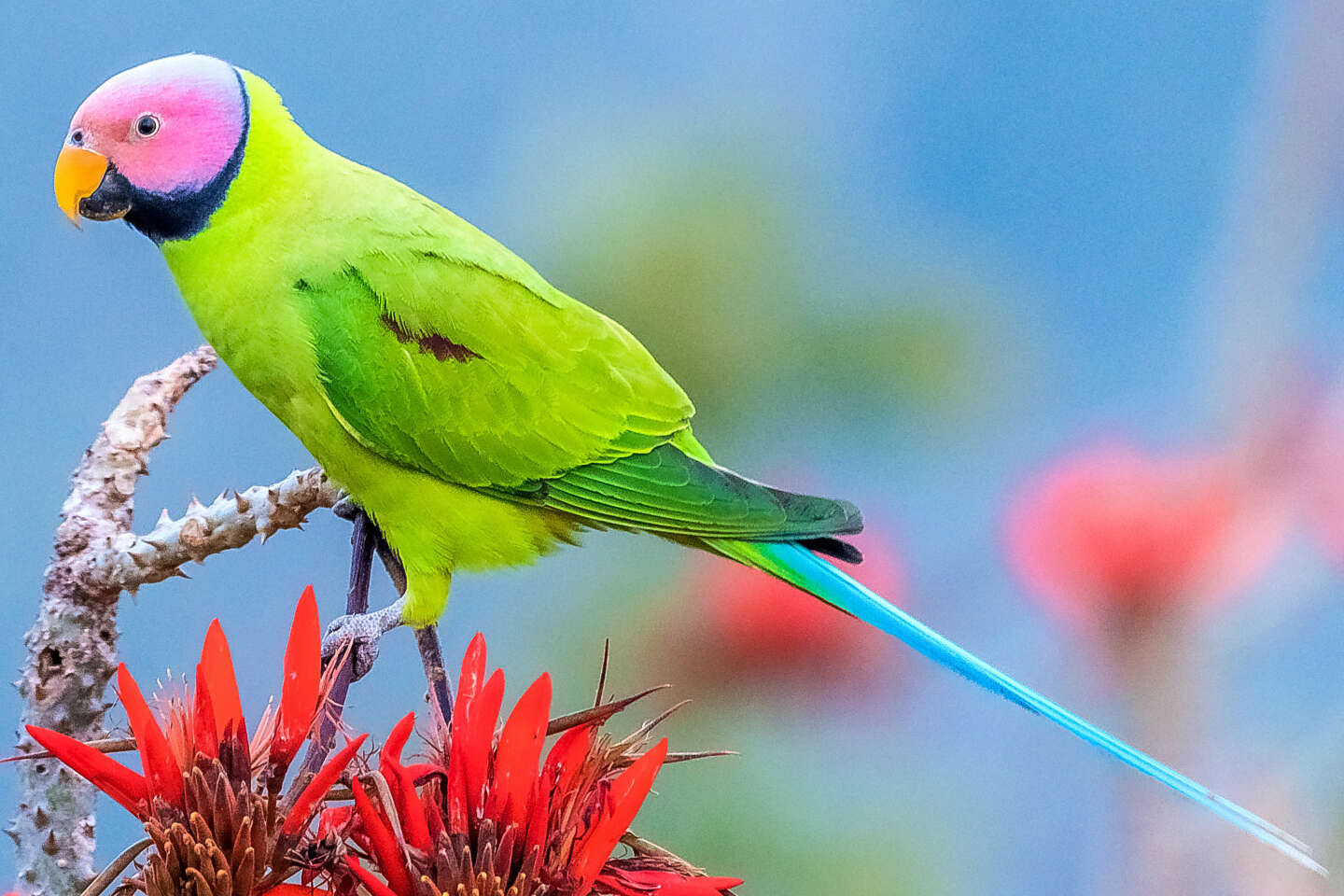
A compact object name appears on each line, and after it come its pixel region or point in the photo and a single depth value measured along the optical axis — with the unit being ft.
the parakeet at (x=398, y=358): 14.35
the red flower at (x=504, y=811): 14.02
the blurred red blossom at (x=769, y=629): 15.03
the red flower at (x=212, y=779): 14.00
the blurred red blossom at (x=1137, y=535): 15.07
